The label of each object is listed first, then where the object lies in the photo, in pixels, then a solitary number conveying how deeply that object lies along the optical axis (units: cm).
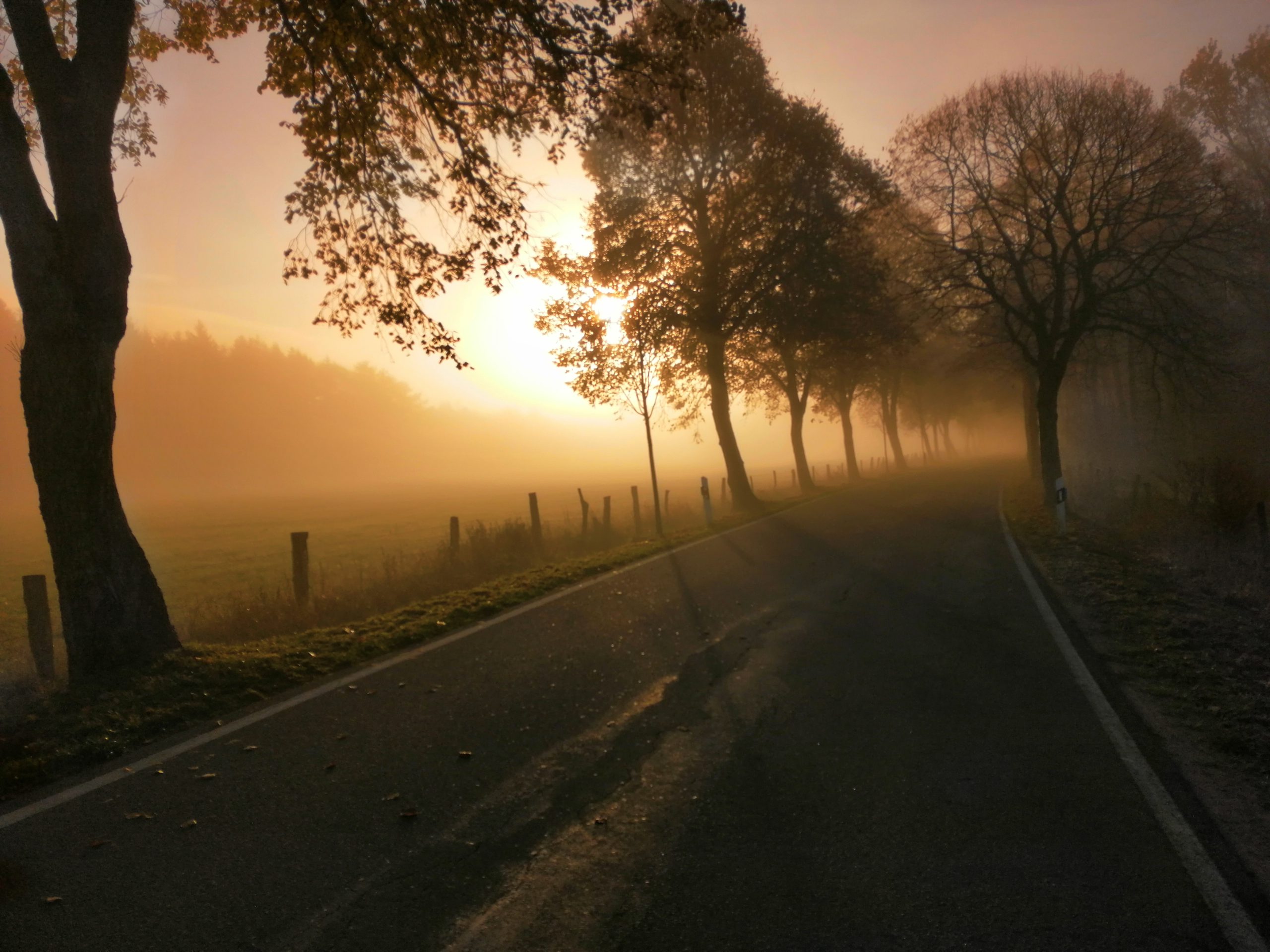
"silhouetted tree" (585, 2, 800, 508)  2112
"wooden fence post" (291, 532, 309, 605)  1112
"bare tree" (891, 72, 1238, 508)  1809
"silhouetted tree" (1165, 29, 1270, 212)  3073
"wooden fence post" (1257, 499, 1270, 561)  1527
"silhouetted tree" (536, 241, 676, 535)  2091
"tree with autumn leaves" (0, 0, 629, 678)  614
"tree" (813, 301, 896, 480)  2367
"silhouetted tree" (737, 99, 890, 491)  2162
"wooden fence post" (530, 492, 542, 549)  1694
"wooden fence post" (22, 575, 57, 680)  859
